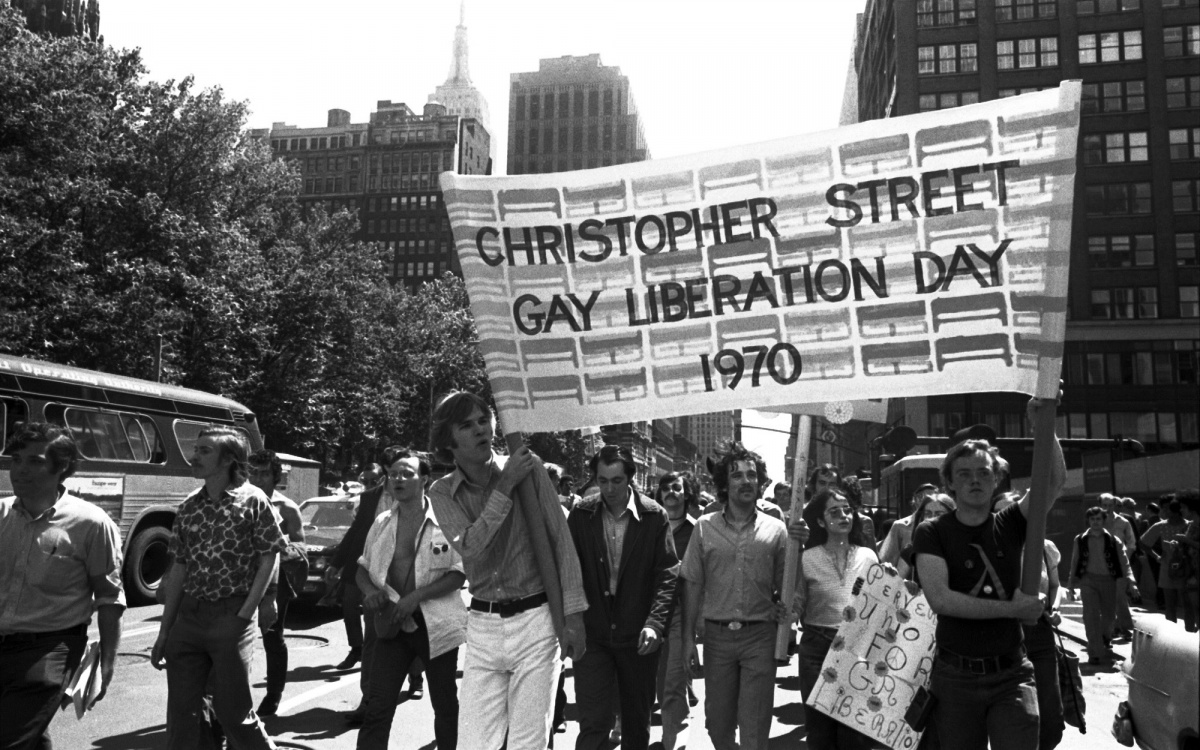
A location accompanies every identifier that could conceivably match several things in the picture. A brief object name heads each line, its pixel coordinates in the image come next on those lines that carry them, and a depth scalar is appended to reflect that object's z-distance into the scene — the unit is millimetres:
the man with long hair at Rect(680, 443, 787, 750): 5473
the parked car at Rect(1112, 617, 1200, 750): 3855
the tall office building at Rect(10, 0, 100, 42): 72688
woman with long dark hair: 5918
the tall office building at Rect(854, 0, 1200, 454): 64188
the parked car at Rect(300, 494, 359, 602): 13305
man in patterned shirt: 4965
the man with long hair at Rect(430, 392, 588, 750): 4160
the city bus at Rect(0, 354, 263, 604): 14297
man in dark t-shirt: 4246
